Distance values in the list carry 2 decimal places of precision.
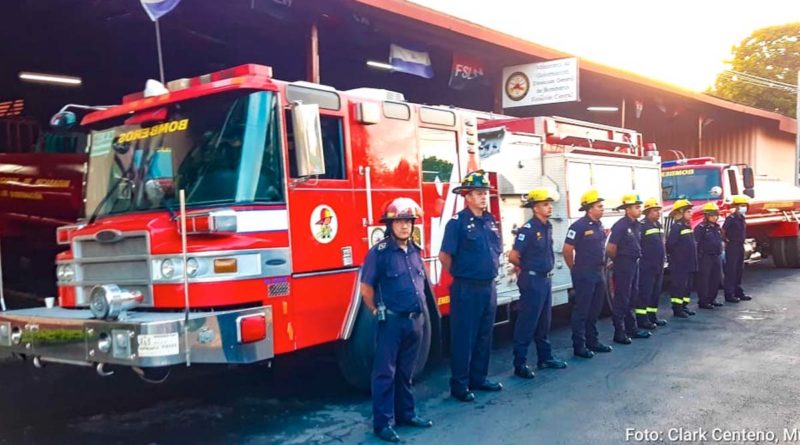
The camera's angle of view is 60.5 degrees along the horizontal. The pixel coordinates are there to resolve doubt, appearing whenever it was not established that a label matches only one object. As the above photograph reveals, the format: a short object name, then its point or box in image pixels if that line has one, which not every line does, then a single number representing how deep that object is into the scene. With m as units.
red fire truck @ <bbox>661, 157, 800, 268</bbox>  13.07
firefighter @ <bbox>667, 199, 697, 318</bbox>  9.90
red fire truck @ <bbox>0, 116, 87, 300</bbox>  9.81
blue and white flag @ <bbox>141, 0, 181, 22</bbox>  7.48
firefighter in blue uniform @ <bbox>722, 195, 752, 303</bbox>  11.26
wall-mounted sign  13.26
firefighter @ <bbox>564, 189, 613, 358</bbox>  7.46
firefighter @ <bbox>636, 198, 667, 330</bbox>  8.83
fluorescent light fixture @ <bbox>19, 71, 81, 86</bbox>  13.65
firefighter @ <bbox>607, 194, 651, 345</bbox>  8.13
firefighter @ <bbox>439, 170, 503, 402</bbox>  5.86
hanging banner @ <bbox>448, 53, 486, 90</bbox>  13.70
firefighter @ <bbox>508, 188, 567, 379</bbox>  6.66
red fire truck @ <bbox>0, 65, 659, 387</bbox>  4.63
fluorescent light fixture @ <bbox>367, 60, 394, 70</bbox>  14.11
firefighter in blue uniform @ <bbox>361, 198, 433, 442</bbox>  4.95
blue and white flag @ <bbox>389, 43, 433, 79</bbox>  12.46
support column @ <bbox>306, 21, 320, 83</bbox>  9.62
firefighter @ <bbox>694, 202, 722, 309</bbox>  10.60
